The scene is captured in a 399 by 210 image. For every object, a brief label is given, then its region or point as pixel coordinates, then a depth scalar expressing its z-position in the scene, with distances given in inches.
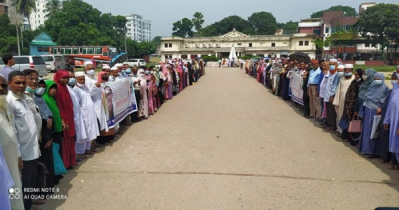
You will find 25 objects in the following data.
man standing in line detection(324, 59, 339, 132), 288.0
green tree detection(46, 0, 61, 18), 2913.4
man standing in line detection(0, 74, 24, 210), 111.2
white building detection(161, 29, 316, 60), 2923.7
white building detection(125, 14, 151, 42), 6579.7
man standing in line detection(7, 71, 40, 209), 127.2
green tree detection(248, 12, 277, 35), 3870.6
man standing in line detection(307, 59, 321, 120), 341.7
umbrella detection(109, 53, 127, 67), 670.3
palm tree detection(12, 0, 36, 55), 2162.9
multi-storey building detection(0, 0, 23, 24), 2361.0
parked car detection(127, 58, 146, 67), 1756.2
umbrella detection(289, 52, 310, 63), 580.1
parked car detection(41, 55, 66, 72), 1179.1
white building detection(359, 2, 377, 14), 2940.9
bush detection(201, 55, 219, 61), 2333.9
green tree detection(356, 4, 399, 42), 1956.2
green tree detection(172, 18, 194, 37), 3978.8
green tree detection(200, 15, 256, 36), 3816.4
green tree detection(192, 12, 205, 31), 4054.9
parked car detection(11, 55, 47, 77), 788.6
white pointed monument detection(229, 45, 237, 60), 1893.9
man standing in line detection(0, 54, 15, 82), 294.0
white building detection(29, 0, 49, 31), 4568.2
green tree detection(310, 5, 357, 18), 4779.0
